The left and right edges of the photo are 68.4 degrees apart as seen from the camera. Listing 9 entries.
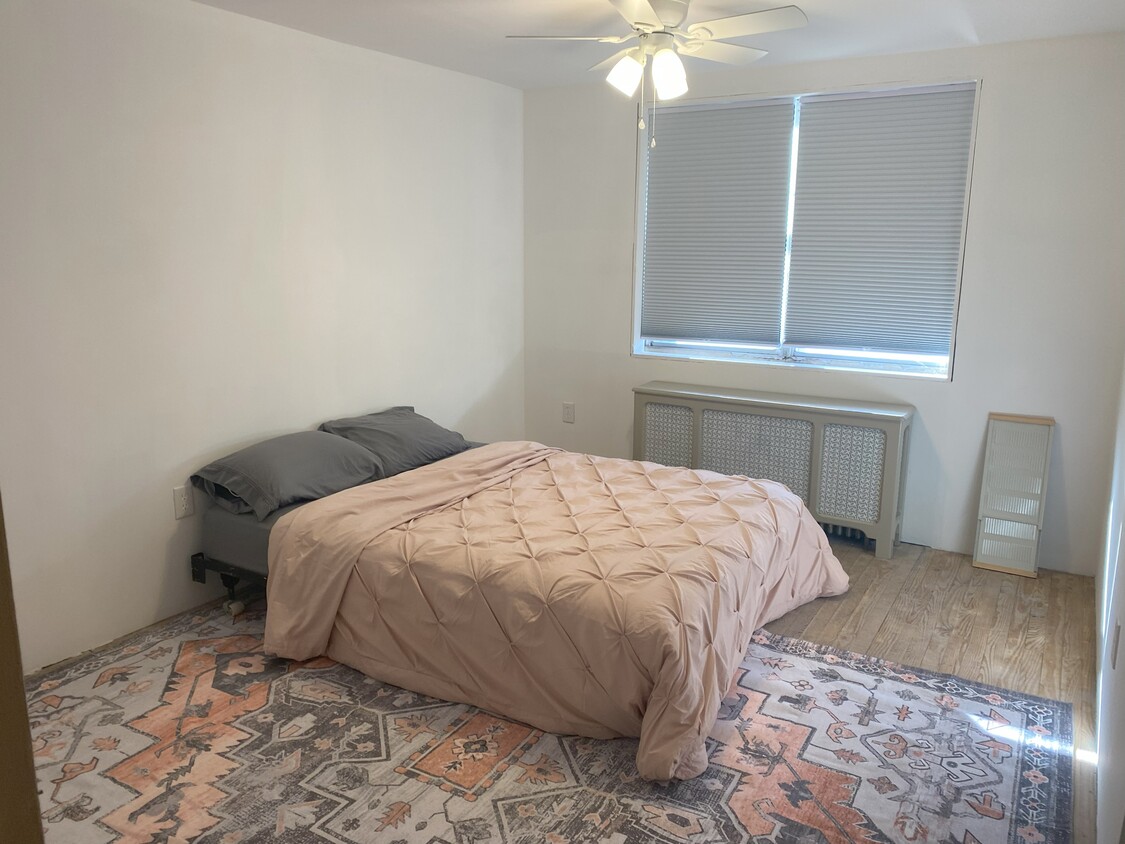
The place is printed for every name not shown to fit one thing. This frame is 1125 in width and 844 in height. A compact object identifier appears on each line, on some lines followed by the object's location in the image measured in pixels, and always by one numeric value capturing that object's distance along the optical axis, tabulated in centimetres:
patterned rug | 218
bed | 247
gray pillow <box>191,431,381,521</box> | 323
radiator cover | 404
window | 408
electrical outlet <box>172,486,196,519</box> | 332
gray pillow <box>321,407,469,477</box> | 376
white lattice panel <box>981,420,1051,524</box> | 386
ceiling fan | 283
